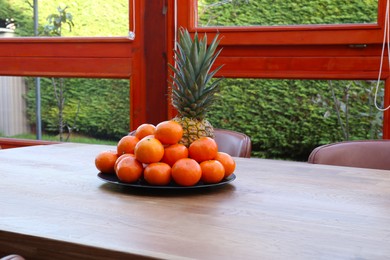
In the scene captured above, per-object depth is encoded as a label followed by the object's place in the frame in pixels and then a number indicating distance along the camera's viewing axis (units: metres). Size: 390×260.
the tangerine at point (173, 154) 1.49
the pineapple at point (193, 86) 1.55
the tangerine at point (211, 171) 1.48
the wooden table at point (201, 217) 1.01
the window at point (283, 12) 2.96
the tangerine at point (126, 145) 1.60
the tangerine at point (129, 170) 1.48
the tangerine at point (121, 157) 1.54
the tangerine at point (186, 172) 1.44
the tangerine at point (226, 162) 1.55
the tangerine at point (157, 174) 1.45
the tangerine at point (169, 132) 1.50
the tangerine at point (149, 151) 1.46
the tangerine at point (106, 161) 1.61
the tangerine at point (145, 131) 1.63
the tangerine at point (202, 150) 1.50
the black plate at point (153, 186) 1.44
